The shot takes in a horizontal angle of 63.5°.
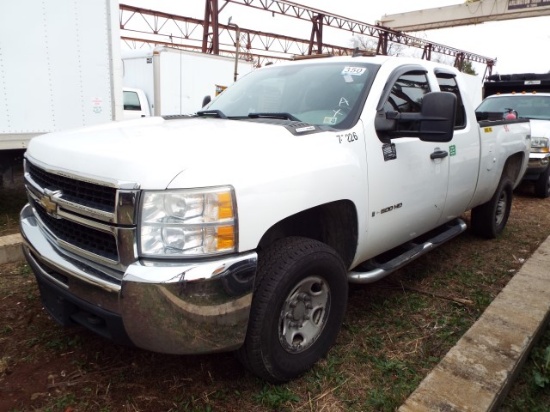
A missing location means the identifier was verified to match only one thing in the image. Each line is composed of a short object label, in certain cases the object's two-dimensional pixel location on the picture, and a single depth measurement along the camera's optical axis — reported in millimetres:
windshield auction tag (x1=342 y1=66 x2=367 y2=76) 3152
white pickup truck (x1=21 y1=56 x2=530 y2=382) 1914
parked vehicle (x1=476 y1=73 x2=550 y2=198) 7670
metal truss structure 19359
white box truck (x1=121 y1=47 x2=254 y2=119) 10896
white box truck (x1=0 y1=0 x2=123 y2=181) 5137
